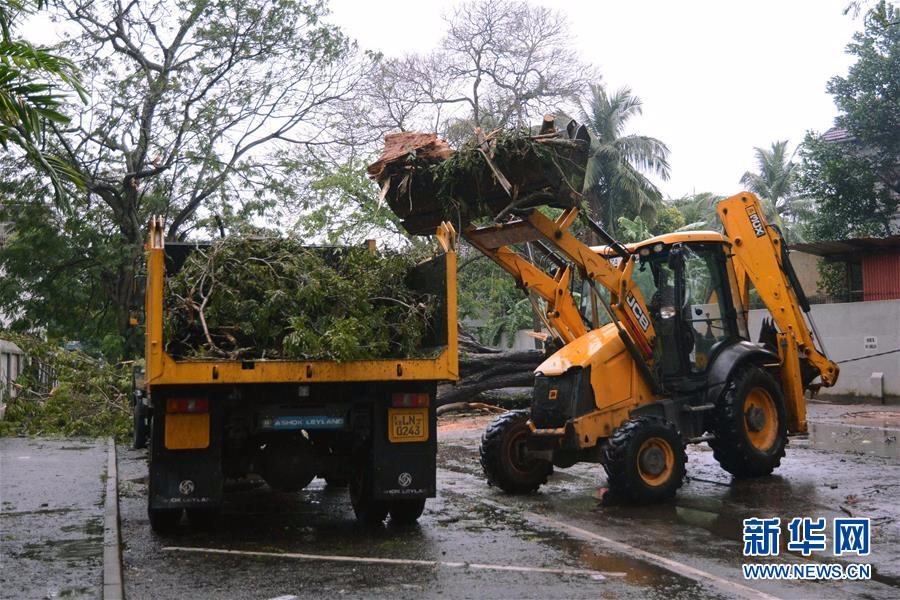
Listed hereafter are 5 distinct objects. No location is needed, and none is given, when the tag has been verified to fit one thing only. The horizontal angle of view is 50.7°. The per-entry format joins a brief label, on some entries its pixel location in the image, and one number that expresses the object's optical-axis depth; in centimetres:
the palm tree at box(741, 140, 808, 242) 4781
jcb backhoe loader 970
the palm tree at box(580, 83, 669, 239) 3822
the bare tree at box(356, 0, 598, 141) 3106
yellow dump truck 758
